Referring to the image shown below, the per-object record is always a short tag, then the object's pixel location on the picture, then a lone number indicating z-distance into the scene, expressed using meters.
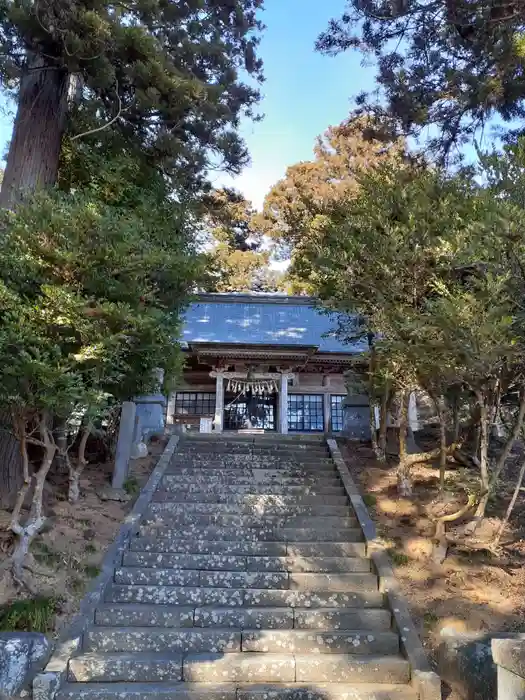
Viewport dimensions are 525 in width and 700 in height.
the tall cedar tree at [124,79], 6.35
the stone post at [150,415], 9.39
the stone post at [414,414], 14.79
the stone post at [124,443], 7.36
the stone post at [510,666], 2.35
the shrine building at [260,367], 15.27
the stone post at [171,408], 16.33
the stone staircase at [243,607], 4.29
